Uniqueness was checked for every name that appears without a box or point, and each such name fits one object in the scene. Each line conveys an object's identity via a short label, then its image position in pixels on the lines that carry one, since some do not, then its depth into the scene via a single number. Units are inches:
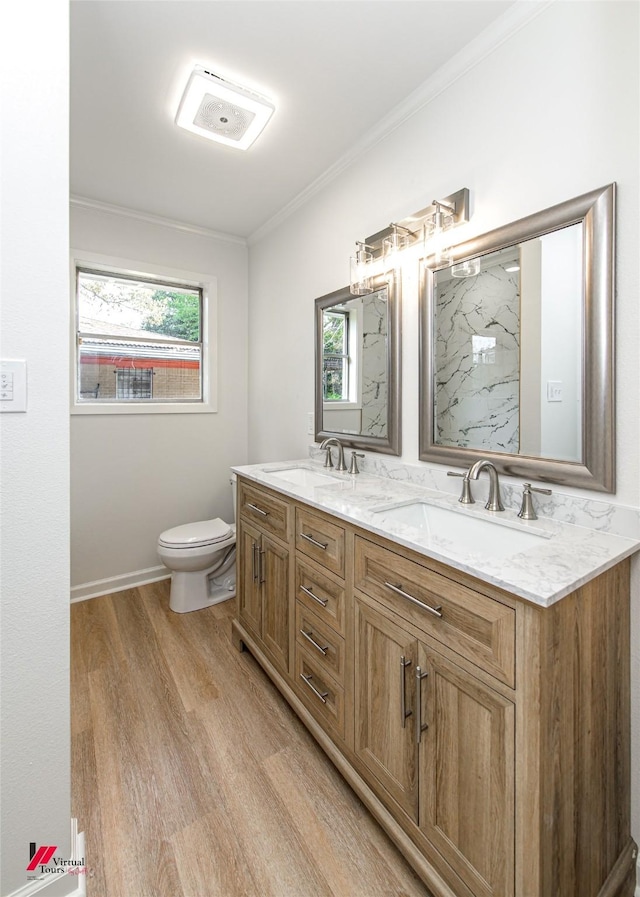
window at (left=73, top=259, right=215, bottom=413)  113.8
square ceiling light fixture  67.7
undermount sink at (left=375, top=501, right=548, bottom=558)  51.4
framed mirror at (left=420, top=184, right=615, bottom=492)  47.8
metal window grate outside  119.1
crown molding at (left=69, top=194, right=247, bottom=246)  106.5
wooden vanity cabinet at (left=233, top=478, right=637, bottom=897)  34.2
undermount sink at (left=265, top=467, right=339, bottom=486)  84.7
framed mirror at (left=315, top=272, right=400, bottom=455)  77.5
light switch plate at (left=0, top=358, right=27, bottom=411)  39.0
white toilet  102.3
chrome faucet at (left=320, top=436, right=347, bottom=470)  88.2
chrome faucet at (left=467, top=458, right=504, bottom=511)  56.0
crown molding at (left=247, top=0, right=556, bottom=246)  54.7
